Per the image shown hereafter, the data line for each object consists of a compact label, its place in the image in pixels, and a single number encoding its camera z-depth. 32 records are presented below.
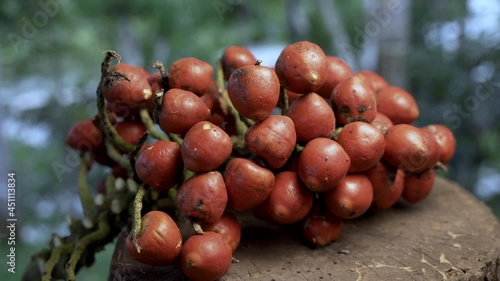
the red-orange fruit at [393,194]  0.74
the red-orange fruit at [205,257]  0.63
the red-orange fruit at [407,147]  0.70
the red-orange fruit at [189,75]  0.71
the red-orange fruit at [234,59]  0.77
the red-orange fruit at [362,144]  0.68
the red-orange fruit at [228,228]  0.66
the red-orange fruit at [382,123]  0.73
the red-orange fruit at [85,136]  0.78
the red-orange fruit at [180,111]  0.68
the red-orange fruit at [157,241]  0.64
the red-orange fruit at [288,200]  0.68
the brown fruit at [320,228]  0.70
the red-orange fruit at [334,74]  0.75
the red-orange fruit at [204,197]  0.65
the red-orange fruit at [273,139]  0.66
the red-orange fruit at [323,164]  0.66
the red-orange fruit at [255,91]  0.66
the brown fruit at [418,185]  0.76
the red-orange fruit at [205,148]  0.65
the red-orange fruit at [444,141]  0.78
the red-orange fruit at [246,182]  0.66
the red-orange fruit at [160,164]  0.66
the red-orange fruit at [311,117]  0.68
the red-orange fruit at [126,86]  0.69
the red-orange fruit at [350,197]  0.68
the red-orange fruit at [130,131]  0.75
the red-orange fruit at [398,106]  0.76
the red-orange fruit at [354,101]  0.71
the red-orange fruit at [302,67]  0.68
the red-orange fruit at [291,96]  0.75
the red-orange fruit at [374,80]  0.80
